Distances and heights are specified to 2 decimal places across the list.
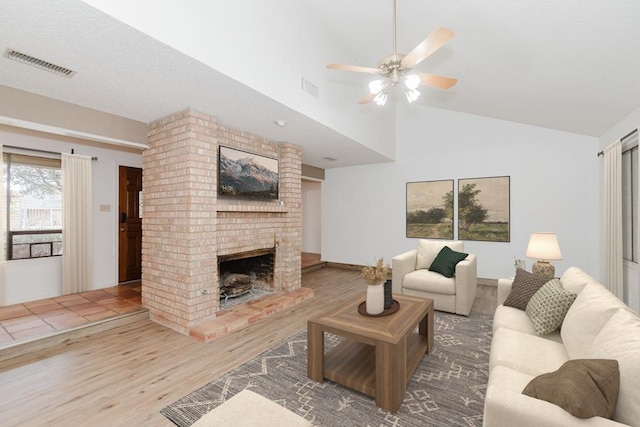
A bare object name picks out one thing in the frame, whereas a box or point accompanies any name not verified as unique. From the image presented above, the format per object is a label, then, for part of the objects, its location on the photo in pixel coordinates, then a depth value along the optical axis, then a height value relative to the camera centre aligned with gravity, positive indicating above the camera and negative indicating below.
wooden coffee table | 1.95 -1.13
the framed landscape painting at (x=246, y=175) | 3.70 +0.54
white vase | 2.45 -0.77
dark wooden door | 4.95 -0.22
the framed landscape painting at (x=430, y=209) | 5.68 +0.06
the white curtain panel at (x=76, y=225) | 4.20 -0.20
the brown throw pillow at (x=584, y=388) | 1.10 -0.74
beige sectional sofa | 1.15 -0.83
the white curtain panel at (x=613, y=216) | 3.65 -0.06
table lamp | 3.24 -0.47
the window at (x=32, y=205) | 3.88 +0.10
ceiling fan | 2.16 +1.21
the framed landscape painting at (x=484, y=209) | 5.15 +0.06
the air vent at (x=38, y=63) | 2.10 +1.20
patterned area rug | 1.90 -1.40
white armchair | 3.70 -0.95
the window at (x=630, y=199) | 3.53 +0.17
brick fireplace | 3.18 -0.14
